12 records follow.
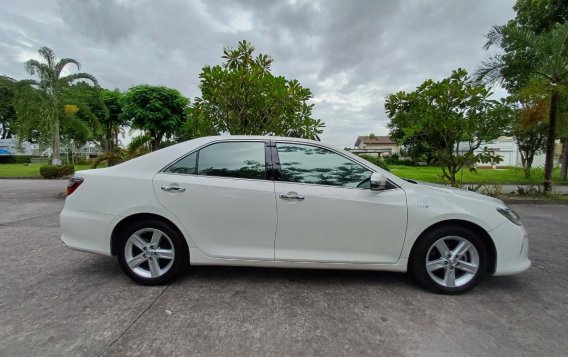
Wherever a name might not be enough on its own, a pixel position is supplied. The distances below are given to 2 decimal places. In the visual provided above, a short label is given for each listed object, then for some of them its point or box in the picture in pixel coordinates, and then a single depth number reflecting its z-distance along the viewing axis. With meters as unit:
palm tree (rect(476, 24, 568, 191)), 9.05
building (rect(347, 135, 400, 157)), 70.33
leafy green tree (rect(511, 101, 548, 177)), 11.17
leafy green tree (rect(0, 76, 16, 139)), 13.46
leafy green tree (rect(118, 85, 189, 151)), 22.56
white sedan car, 2.88
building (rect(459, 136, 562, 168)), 38.34
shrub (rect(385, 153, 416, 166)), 40.26
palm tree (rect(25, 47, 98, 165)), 12.71
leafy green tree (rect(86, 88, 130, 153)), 30.14
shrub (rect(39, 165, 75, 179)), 14.64
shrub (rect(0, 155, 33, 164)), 36.78
